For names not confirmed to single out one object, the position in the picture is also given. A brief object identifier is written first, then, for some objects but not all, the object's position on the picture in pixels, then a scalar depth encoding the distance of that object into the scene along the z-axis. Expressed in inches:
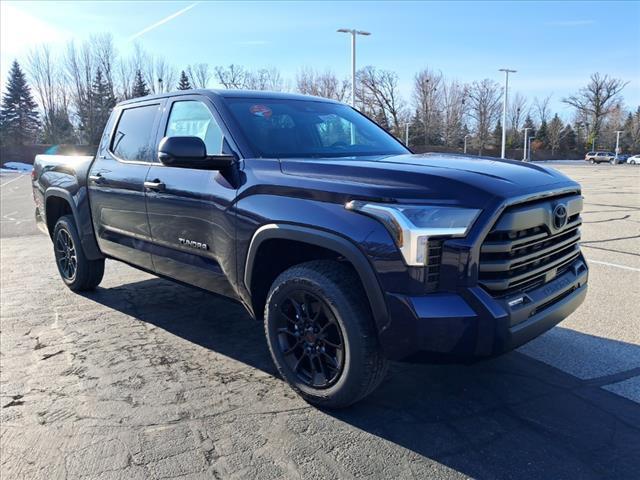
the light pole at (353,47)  975.0
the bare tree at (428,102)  2711.6
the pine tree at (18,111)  2462.6
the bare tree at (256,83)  2009.5
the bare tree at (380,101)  2546.8
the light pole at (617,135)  3031.0
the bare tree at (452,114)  2743.6
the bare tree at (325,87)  2128.4
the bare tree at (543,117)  3714.1
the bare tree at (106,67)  2356.1
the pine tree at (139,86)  2337.6
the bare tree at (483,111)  2908.5
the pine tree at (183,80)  2447.0
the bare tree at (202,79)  2182.9
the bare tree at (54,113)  2507.4
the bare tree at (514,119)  3422.7
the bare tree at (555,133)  3481.8
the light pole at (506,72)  1757.1
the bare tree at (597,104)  3508.9
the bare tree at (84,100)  2383.1
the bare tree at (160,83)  2356.1
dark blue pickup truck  98.3
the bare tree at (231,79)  2000.5
